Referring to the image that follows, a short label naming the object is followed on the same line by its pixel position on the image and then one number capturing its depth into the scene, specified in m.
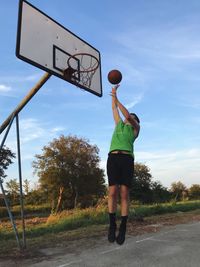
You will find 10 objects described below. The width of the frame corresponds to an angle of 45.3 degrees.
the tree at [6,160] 24.65
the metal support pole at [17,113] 5.73
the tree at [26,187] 31.84
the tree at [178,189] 36.25
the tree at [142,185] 30.19
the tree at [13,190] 32.97
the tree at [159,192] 30.84
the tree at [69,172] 26.51
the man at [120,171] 3.65
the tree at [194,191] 38.04
